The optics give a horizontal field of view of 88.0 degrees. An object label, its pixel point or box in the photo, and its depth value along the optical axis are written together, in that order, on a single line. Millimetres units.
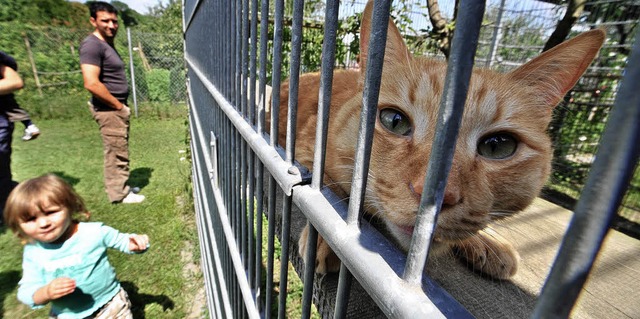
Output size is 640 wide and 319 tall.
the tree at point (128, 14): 36872
